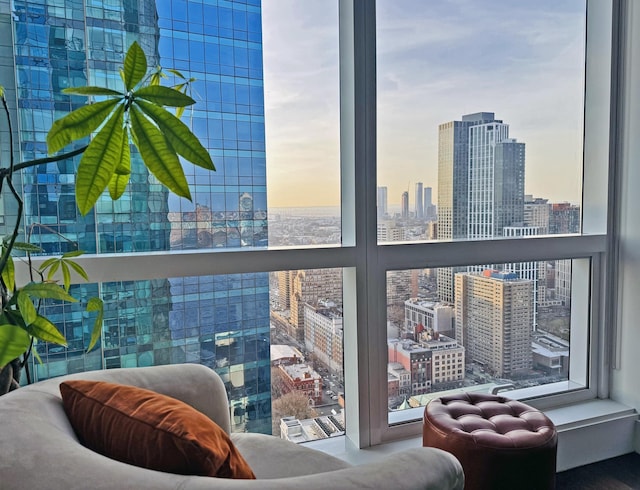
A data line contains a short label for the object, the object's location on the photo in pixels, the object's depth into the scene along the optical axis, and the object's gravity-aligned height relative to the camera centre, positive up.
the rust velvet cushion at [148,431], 0.86 -0.43
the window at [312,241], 1.80 -0.13
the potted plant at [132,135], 0.91 +0.15
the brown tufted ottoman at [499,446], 1.51 -0.79
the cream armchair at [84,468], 0.75 -0.42
